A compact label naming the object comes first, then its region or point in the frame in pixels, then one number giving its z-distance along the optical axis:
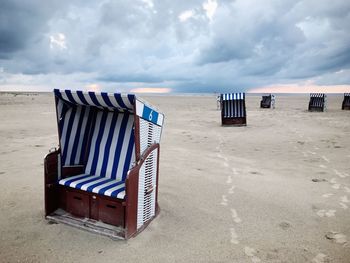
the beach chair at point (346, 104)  25.02
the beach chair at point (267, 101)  26.81
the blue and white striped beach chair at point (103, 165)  3.45
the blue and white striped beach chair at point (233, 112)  13.81
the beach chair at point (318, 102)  22.73
